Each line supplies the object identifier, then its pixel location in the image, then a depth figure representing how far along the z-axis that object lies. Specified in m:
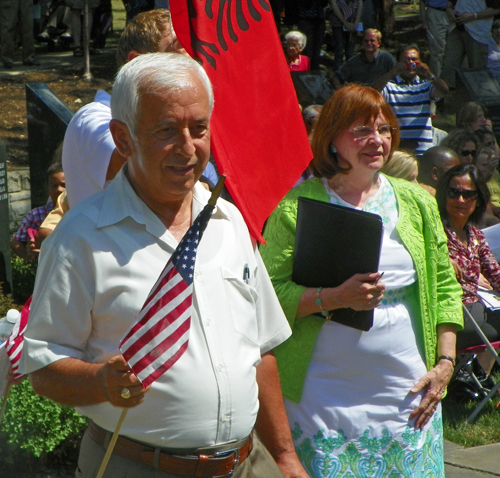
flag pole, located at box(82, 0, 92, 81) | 12.57
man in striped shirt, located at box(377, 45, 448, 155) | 9.05
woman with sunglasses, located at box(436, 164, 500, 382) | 5.44
